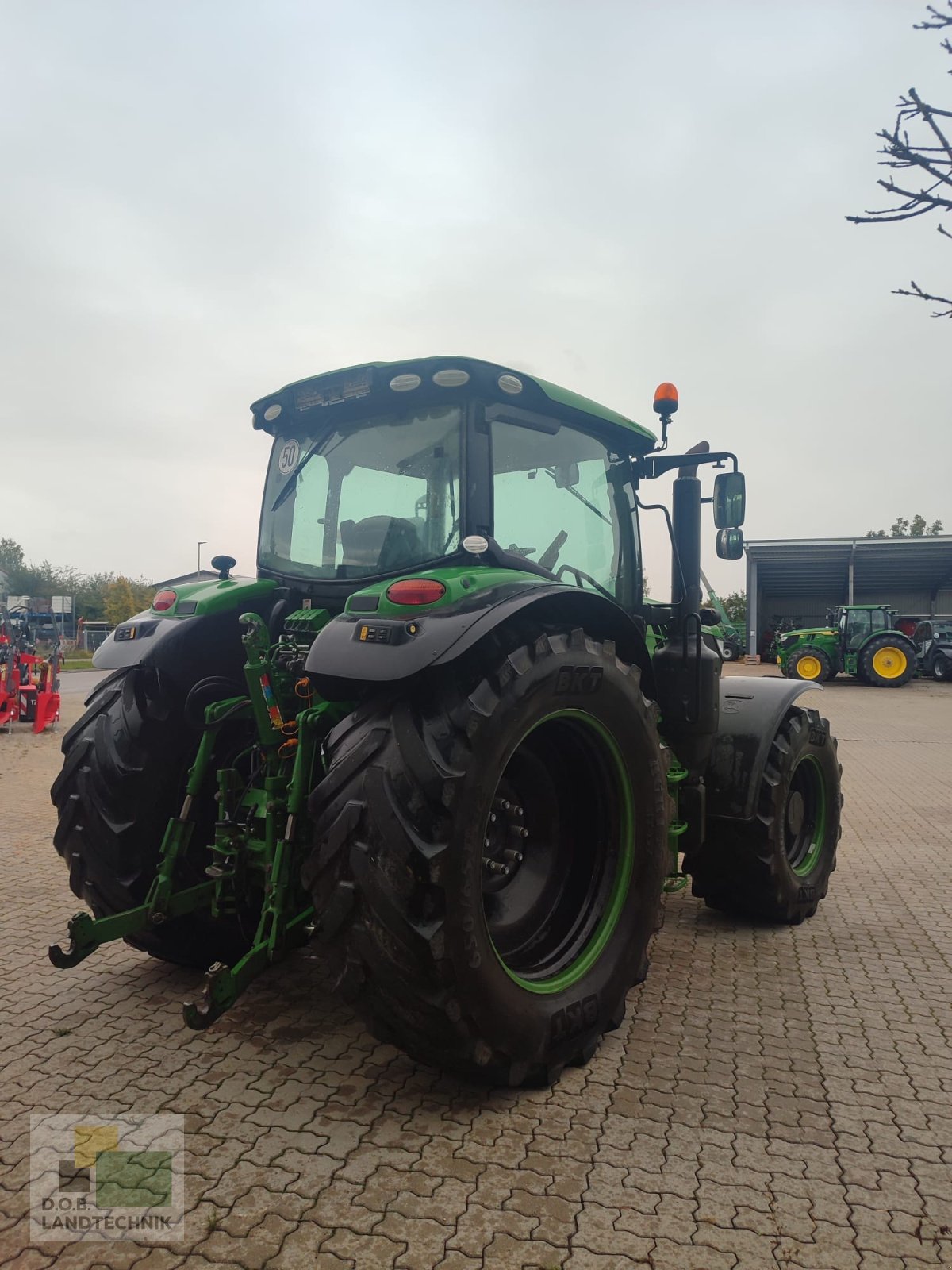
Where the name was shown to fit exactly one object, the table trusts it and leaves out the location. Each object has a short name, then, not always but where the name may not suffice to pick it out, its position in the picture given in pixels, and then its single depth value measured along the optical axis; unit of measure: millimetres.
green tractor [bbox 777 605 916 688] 22203
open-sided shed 33094
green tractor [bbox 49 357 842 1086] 2396
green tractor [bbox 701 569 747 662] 26312
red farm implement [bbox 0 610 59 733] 12656
